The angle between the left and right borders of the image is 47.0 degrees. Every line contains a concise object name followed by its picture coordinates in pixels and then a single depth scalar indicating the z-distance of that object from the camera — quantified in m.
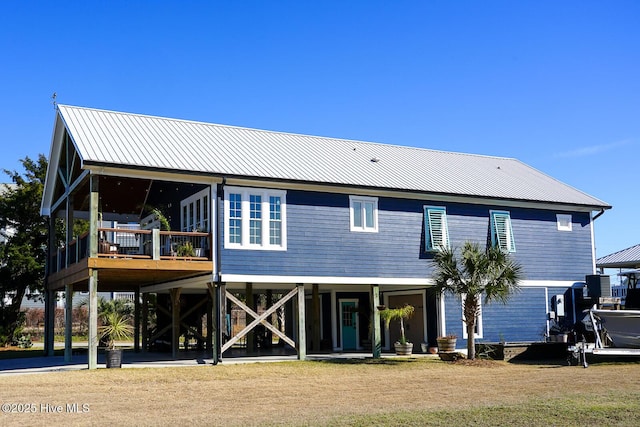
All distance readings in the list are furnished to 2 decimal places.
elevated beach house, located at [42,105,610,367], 22.28
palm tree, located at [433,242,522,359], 22.38
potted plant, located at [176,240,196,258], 22.09
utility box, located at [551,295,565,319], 28.36
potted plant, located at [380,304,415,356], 24.49
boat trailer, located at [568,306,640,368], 22.08
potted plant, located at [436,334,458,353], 23.73
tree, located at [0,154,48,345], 34.75
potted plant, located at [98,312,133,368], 20.67
